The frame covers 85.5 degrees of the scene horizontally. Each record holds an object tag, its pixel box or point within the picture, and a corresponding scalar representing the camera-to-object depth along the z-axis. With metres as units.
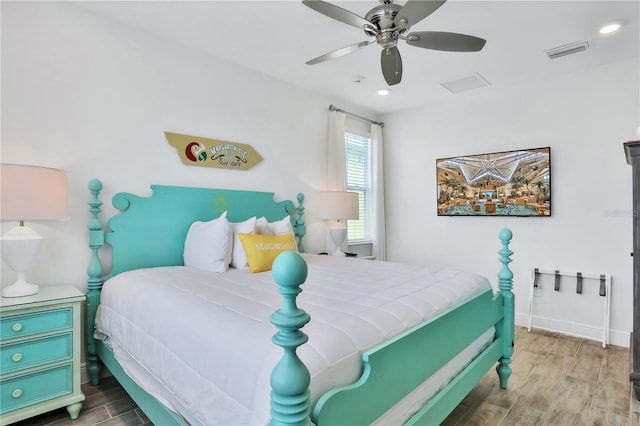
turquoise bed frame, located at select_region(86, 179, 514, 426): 0.86
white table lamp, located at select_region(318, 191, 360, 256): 3.90
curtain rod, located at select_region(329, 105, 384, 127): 4.23
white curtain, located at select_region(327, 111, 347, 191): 4.22
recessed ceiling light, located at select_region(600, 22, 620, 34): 2.58
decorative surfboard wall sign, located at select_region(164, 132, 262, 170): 2.93
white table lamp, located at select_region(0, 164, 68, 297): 1.80
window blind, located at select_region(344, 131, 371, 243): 4.61
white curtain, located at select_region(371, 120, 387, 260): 4.71
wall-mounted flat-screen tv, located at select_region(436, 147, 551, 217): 3.61
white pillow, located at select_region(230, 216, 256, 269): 2.67
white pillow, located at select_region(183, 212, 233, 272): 2.54
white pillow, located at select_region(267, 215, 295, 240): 3.12
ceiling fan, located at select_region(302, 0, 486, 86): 1.81
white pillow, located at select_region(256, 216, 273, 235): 2.98
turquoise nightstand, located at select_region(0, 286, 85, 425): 1.77
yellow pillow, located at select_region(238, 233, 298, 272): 2.53
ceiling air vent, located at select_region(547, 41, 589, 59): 2.87
